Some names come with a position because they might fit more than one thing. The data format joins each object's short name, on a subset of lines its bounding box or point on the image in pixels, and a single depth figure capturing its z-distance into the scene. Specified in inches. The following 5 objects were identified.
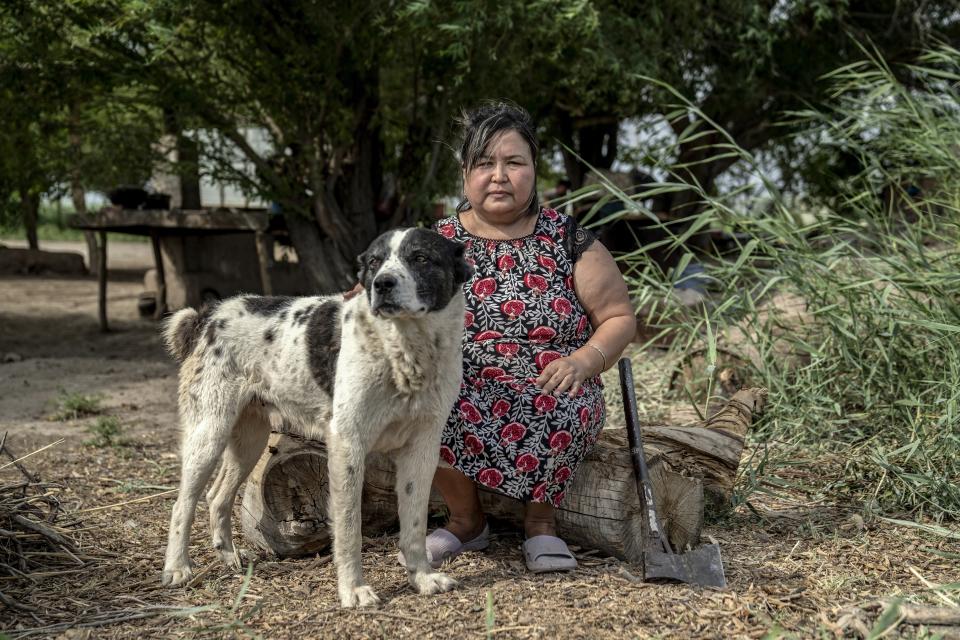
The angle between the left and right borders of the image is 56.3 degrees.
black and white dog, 114.0
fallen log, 134.3
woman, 129.1
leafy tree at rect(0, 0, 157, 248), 289.6
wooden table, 383.6
